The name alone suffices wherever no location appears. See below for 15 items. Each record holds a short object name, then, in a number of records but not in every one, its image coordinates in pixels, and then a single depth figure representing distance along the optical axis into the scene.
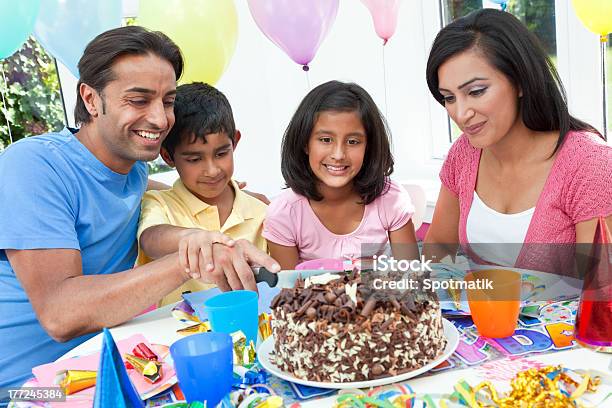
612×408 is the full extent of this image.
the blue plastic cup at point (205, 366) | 0.85
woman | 1.46
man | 1.31
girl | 1.81
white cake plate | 0.86
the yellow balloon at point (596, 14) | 2.04
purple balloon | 2.42
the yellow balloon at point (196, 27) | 2.32
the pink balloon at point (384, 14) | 2.72
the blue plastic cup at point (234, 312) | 1.03
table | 0.87
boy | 1.75
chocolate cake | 0.87
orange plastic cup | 0.99
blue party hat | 0.80
